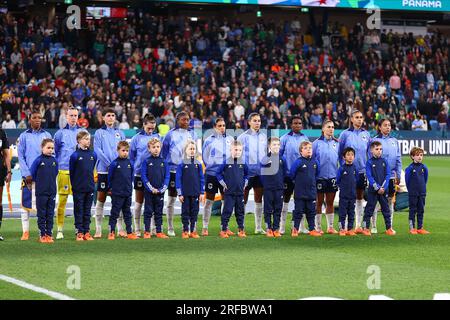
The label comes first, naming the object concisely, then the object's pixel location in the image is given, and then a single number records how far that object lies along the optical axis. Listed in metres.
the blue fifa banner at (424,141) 34.94
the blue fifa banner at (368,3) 36.11
